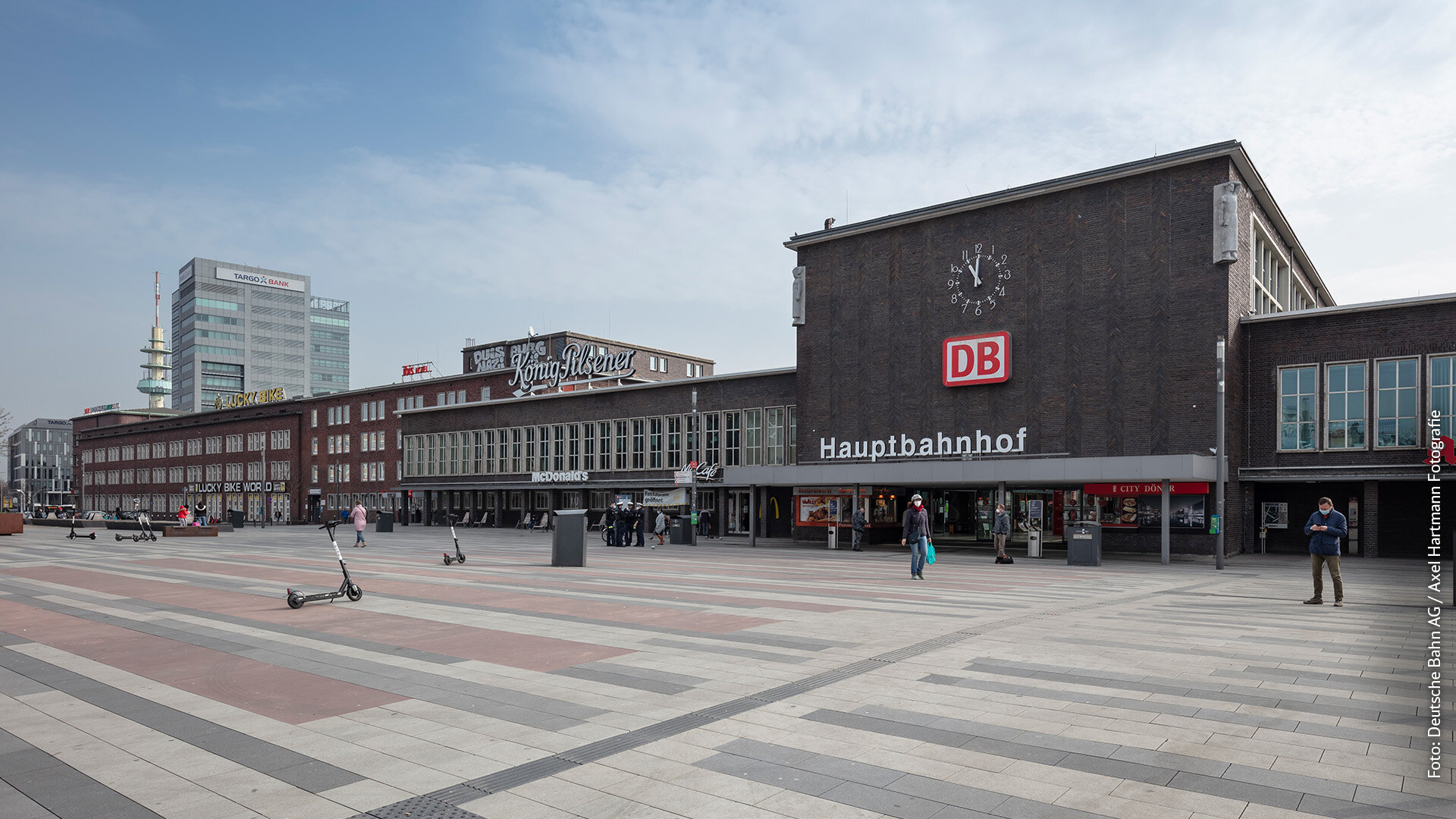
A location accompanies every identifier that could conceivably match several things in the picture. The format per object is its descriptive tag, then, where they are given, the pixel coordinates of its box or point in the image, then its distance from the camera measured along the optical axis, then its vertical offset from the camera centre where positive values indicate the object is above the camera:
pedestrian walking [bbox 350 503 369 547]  35.41 -3.28
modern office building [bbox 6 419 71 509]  174.75 -5.31
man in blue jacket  14.56 -1.56
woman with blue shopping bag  20.70 -2.21
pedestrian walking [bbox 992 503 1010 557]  27.62 -2.78
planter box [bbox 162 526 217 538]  44.52 -4.72
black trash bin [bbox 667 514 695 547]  39.31 -4.10
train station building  30.88 +2.08
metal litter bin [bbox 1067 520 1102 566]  26.45 -3.14
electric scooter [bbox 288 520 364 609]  14.12 -2.54
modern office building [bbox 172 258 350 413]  158.75 +17.60
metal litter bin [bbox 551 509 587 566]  23.50 -2.69
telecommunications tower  163.50 +11.31
